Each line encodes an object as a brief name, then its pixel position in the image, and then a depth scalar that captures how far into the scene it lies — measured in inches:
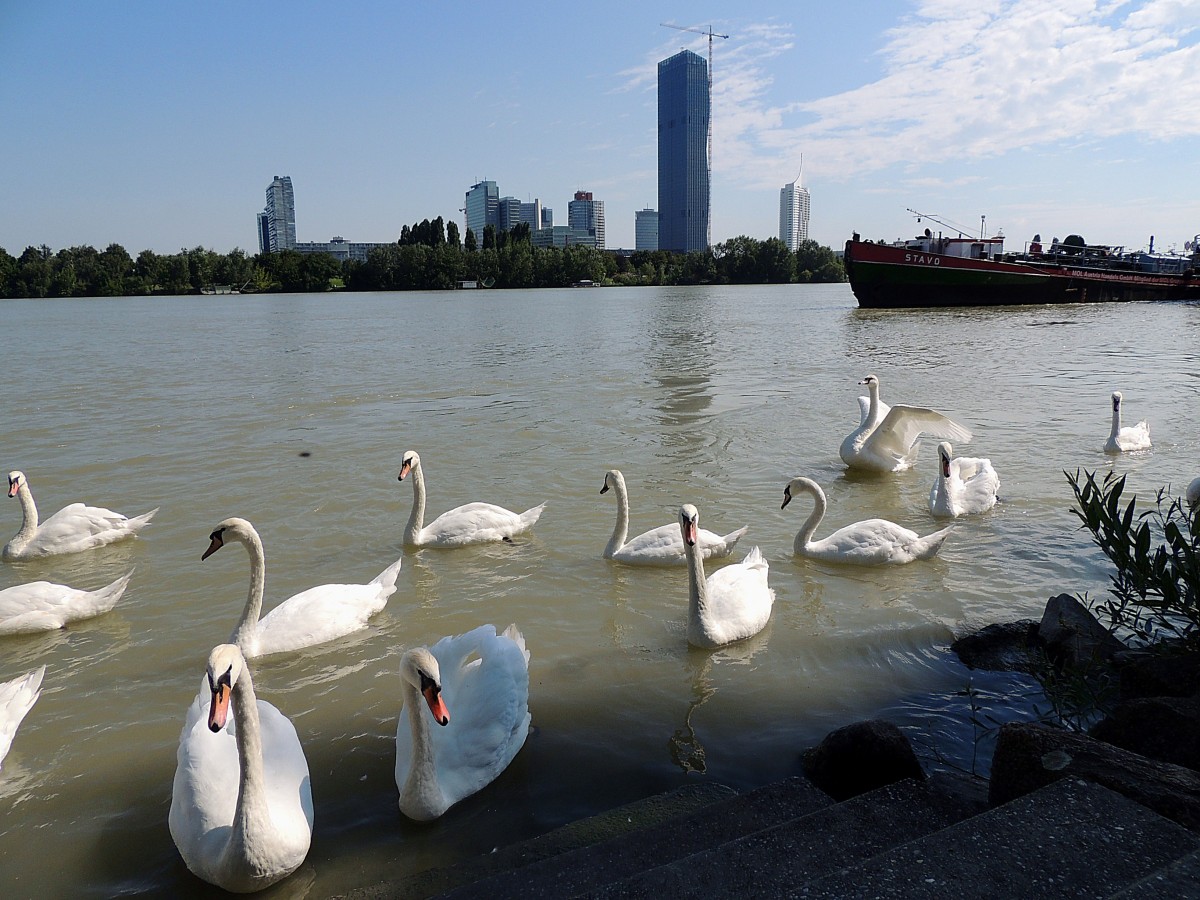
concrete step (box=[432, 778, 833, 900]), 125.2
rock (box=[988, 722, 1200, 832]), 110.0
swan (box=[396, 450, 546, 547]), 328.2
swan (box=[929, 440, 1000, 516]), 347.9
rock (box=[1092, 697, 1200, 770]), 137.2
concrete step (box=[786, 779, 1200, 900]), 96.3
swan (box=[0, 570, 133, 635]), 249.3
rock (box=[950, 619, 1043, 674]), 216.1
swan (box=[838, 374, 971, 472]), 411.2
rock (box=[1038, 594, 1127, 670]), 194.7
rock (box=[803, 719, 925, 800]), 156.4
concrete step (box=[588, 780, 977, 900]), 111.5
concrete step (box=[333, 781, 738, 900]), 141.4
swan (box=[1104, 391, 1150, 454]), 459.2
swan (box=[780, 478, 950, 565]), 293.1
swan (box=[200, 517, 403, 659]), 235.0
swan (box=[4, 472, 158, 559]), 325.1
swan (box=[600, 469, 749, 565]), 300.4
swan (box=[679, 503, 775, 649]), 232.8
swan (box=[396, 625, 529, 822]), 159.5
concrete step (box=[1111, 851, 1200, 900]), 86.6
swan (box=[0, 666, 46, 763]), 183.6
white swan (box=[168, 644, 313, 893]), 142.0
